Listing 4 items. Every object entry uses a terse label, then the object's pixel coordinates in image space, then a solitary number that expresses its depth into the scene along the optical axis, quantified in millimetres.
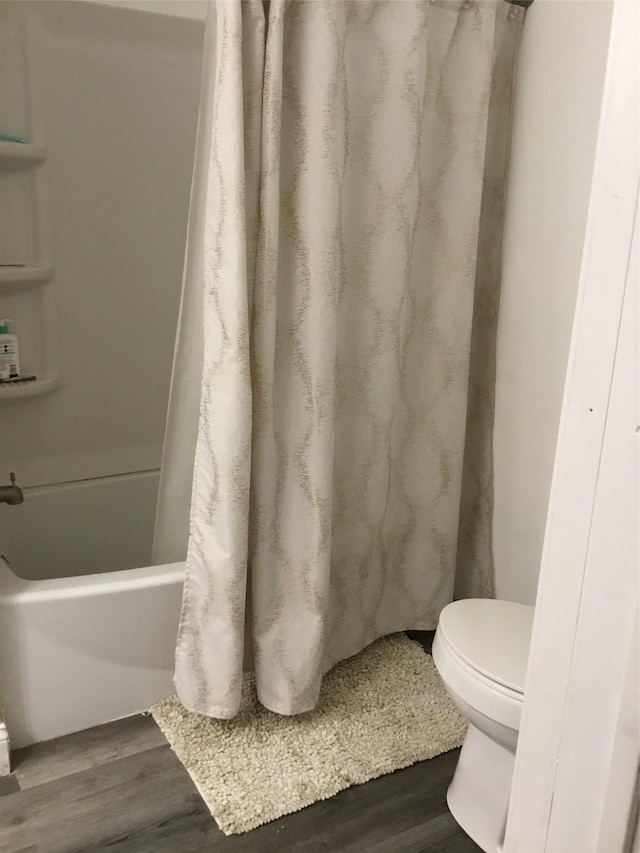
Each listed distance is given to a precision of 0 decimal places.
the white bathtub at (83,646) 1735
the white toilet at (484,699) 1516
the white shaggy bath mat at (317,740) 1690
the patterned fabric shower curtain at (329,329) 1603
